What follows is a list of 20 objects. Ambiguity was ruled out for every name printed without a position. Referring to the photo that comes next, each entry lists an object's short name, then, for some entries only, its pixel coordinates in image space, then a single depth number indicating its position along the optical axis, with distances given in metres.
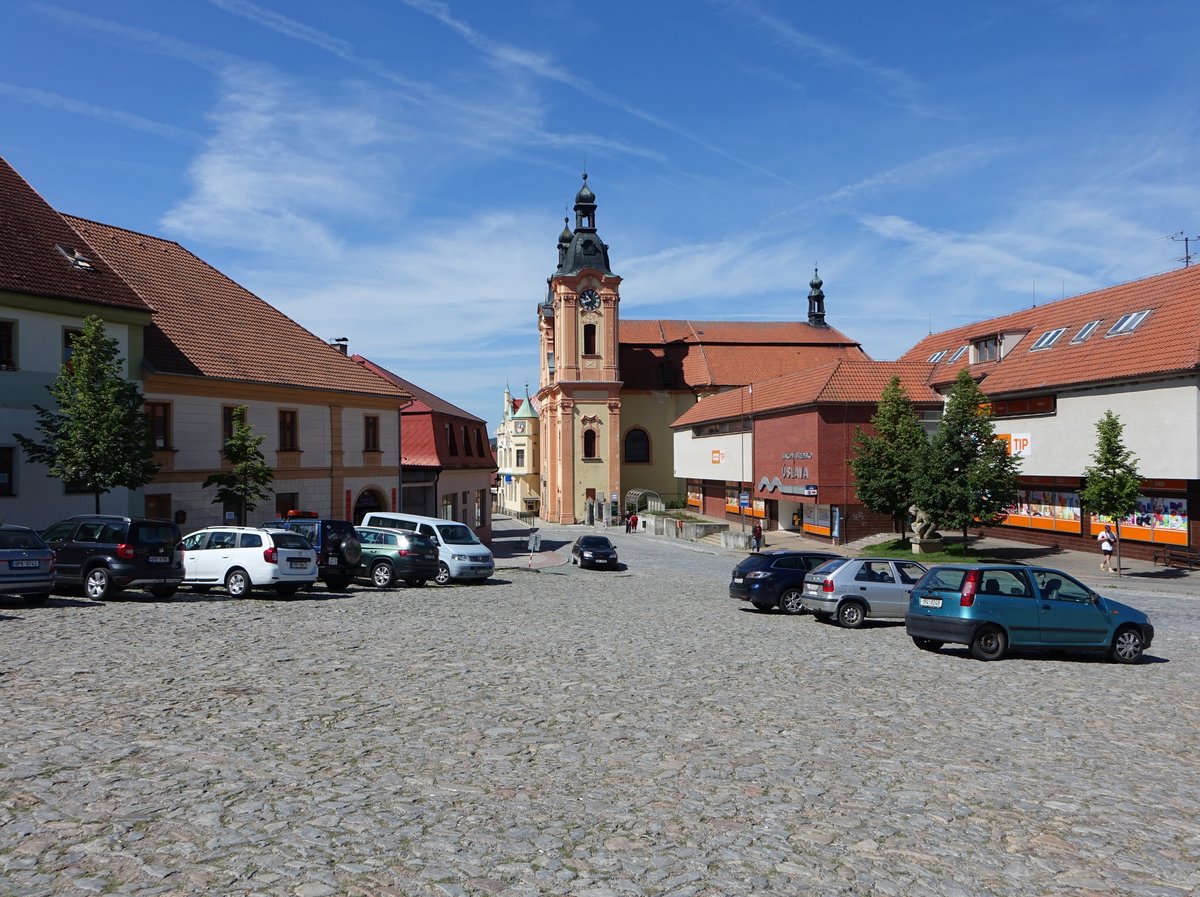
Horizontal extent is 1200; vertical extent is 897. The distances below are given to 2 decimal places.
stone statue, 41.88
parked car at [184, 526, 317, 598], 22.02
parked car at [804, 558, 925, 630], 21.27
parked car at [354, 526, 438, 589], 26.41
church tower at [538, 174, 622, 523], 88.38
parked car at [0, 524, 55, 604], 17.56
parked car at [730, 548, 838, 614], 23.75
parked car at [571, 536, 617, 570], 39.78
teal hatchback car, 16.19
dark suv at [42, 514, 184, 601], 19.66
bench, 34.12
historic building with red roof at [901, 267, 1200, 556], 34.94
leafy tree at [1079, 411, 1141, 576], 33.66
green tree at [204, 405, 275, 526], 30.75
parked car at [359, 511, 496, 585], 28.00
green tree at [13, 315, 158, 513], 24.88
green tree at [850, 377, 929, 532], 43.41
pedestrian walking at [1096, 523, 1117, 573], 34.88
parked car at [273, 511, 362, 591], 24.98
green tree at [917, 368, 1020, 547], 39.44
